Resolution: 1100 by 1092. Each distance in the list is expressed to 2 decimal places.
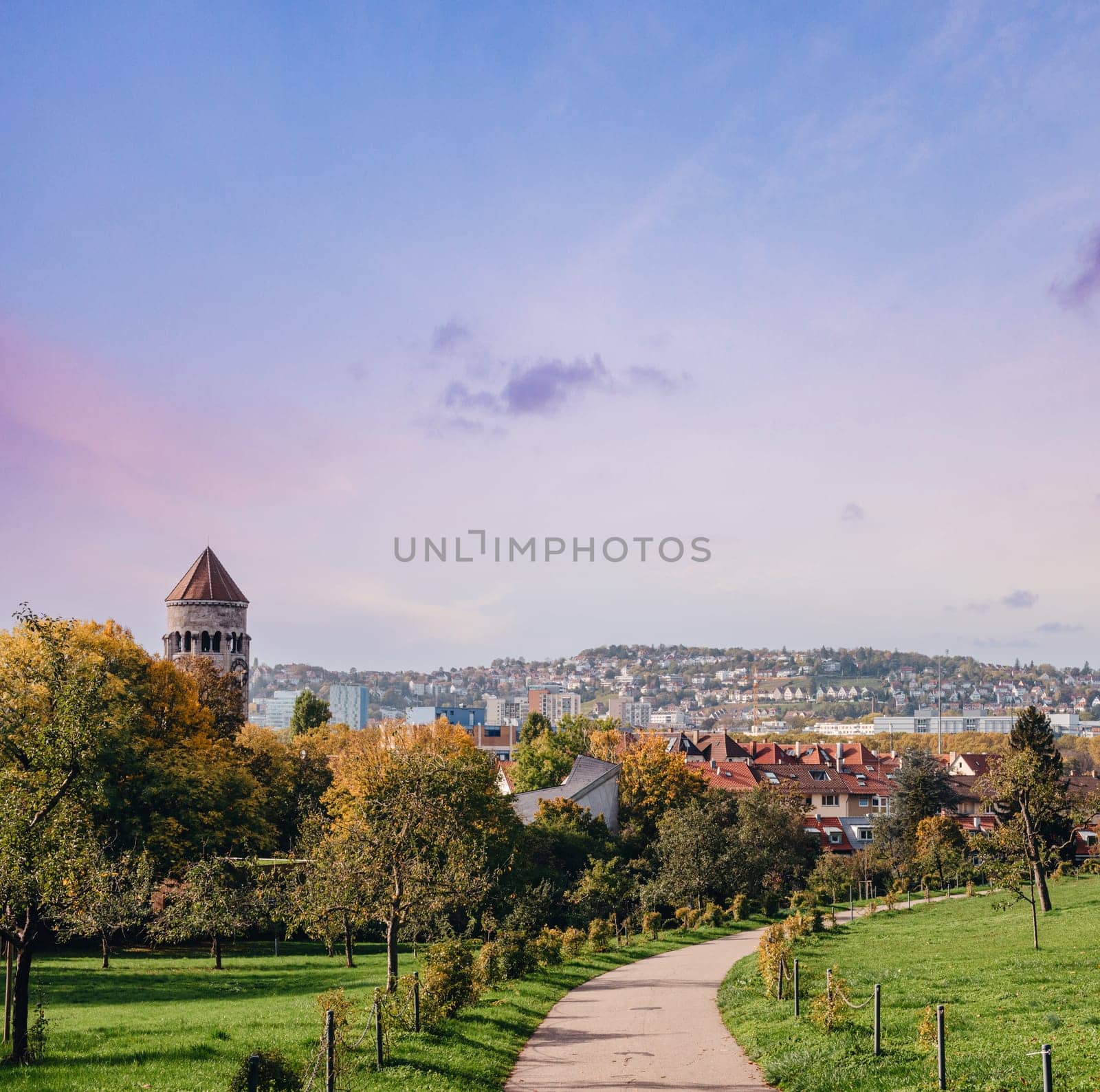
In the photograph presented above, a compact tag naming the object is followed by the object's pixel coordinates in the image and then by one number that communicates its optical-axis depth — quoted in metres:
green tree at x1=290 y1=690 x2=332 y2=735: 101.12
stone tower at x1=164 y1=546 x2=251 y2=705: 94.38
